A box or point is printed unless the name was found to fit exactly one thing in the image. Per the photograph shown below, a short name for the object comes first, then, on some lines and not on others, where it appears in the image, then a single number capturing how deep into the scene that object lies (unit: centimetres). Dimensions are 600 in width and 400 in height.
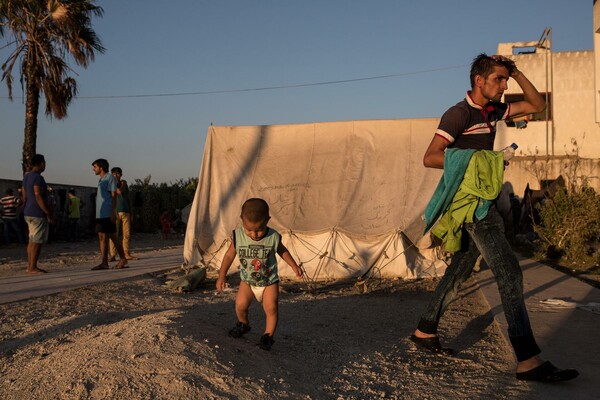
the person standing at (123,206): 1145
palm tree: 1883
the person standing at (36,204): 944
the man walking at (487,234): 366
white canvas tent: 935
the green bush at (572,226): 1138
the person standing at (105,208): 1017
